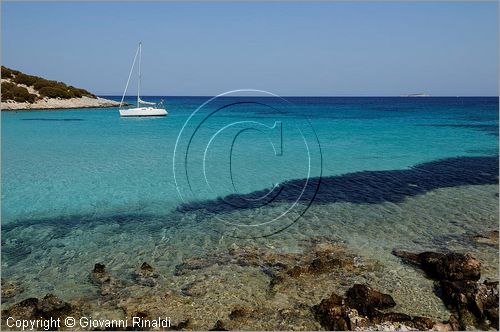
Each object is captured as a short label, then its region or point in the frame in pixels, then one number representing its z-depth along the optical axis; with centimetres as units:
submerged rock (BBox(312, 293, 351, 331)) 784
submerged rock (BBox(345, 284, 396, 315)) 830
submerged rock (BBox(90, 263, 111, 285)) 972
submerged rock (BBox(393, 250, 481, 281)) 954
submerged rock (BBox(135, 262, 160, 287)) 963
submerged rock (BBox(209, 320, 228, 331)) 791
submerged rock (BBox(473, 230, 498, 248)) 1215
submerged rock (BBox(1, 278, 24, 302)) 903
